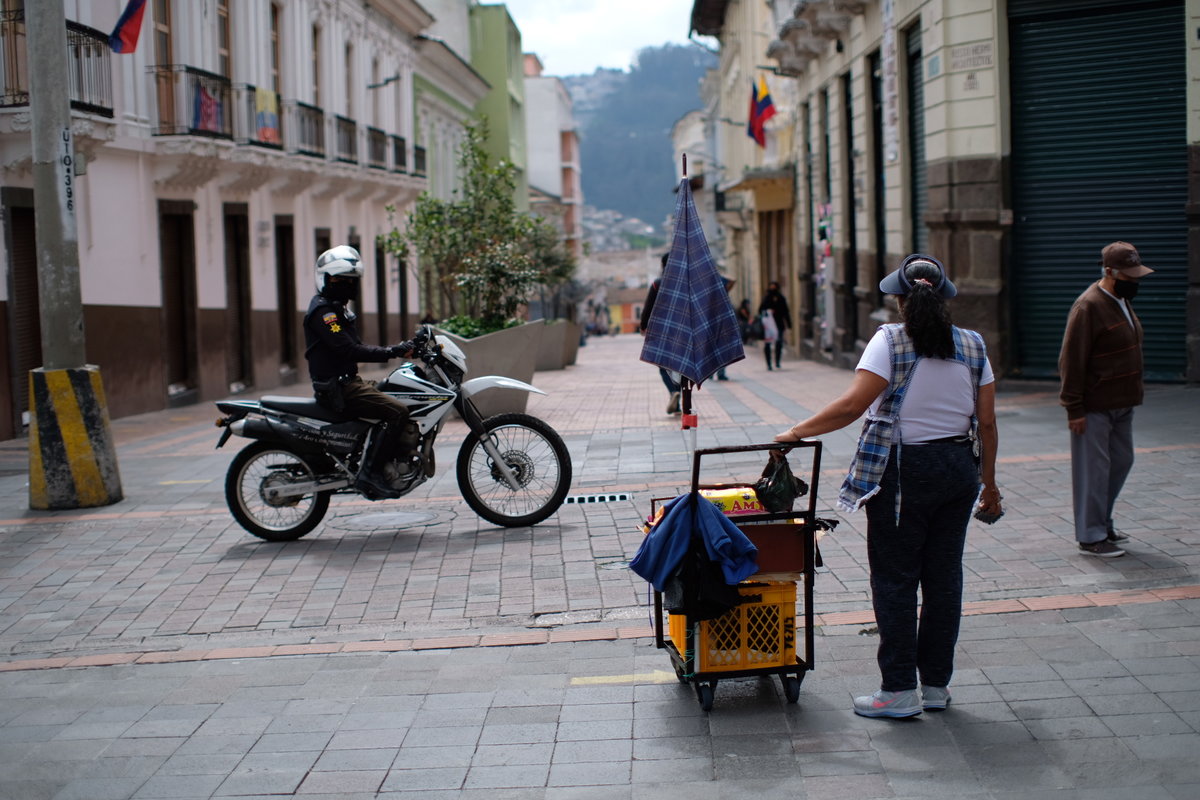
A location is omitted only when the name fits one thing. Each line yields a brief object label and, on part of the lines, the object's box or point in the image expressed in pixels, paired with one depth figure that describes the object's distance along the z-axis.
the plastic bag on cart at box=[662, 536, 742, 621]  5.06
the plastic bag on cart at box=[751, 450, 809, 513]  5.18
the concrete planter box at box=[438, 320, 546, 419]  15.51
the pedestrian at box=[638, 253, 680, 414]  14.97
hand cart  5.23
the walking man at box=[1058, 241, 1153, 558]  7.34
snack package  5.33
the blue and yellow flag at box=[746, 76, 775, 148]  32.44
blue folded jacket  5.04
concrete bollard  10.10
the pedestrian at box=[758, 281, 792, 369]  25.69
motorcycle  8.87
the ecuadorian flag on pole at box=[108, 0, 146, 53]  16.81
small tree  16.95
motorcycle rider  8.62
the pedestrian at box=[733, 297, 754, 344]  36.42
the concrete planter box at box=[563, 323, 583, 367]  30.56
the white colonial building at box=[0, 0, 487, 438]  16.84
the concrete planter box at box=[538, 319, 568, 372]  28.34
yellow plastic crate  5.23
